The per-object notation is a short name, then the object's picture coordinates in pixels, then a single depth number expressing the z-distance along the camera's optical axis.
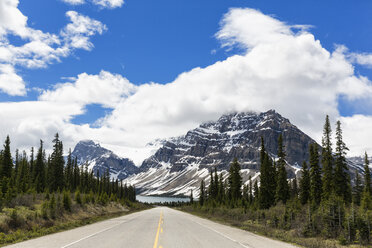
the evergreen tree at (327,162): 53.09
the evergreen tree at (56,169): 73.94
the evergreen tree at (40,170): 70.64
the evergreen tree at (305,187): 64.81
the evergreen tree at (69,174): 89.25
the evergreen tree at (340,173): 52.58
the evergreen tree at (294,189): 87.71
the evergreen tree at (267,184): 62.19
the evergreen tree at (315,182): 58.50
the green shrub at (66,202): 35.06
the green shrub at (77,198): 42.59
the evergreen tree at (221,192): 90.81
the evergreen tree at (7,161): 60.19
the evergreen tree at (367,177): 66.56
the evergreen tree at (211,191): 103.24
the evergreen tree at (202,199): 115.44
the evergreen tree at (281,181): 59.78
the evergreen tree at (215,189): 101.11
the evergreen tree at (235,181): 82.12
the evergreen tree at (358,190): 76.22
